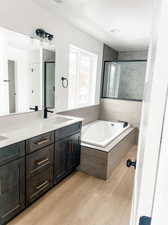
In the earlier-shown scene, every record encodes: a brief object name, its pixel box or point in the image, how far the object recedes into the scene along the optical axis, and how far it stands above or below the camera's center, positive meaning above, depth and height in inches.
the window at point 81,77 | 134.2 +9.6
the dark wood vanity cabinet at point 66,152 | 84.0 -35.8
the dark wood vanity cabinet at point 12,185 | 56.7 -36.5
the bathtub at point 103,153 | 97.3 -41.1
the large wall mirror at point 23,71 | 73.9 +7.7
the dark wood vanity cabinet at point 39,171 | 67.2 -37.3
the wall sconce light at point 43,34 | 85.7 +28.4
